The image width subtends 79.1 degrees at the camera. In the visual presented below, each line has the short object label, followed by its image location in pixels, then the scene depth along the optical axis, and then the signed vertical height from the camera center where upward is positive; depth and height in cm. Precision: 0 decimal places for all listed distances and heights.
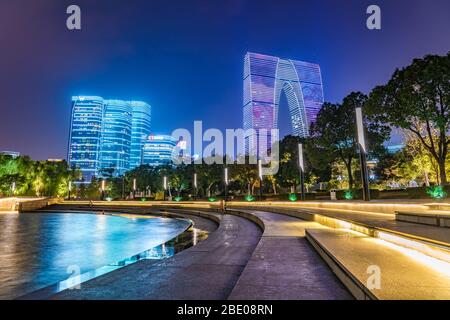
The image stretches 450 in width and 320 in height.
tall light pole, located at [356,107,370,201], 1873 +243
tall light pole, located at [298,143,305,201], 2860 +267
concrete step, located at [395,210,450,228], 749 -87
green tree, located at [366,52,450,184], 2048 +741
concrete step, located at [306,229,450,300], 325 -119
